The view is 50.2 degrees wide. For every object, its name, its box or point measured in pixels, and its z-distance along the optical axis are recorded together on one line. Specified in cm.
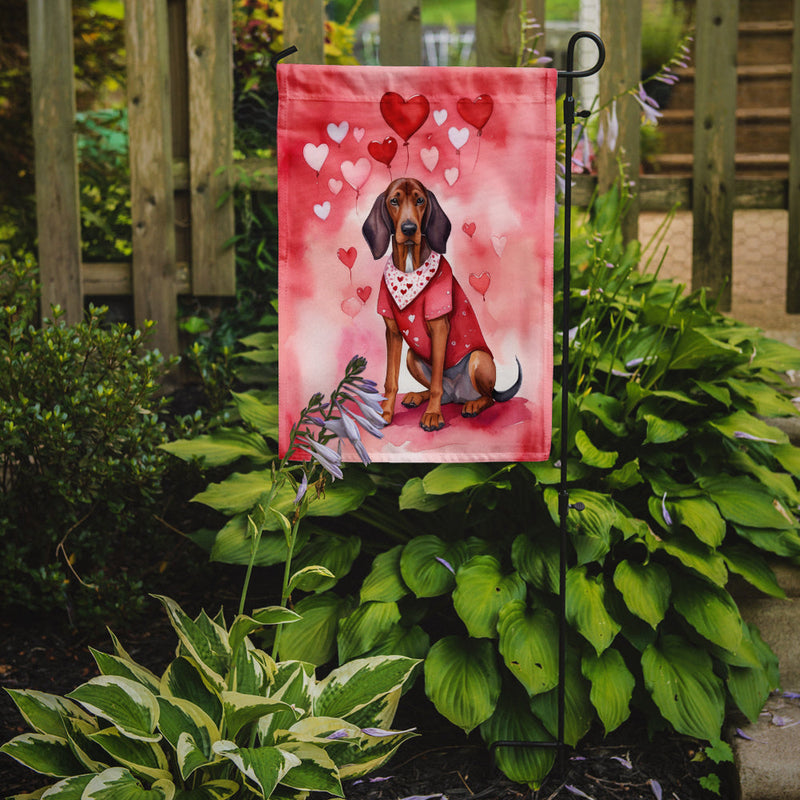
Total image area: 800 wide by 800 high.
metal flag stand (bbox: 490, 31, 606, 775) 185
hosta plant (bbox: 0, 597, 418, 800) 157
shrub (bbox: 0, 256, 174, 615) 237
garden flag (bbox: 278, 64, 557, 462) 181
